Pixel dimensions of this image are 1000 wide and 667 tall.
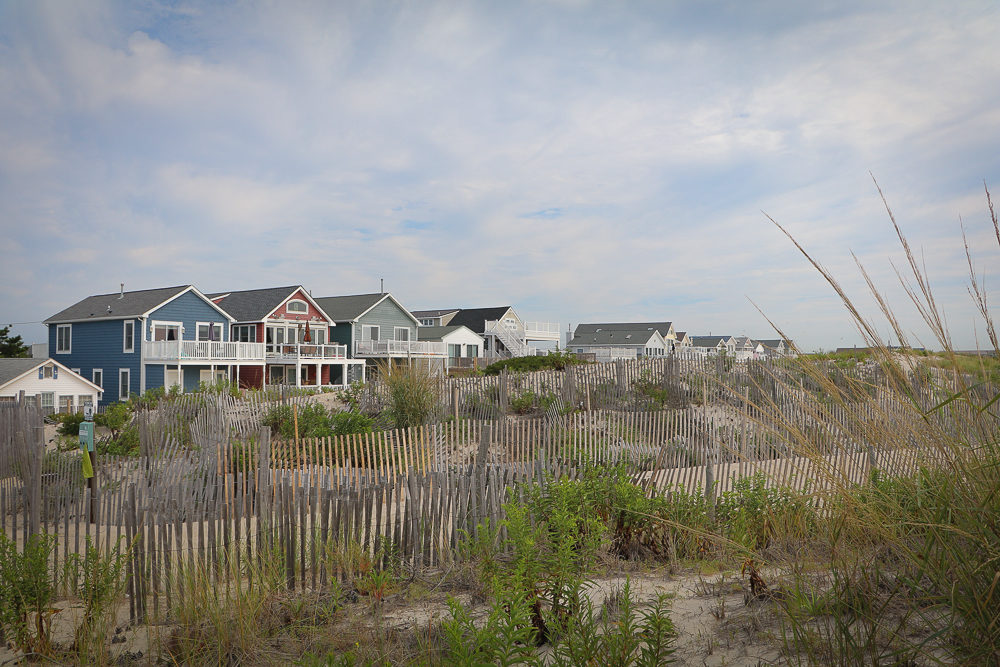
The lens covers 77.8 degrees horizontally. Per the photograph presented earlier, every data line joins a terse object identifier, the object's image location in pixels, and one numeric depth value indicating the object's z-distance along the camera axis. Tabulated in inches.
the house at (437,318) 2314.2
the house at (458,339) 1822.1
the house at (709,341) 3191.2
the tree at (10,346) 1330.0
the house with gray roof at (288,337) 1272.1
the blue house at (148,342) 1098.7
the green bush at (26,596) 145.5
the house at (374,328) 1493.6
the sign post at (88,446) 231.7
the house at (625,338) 2687.0
